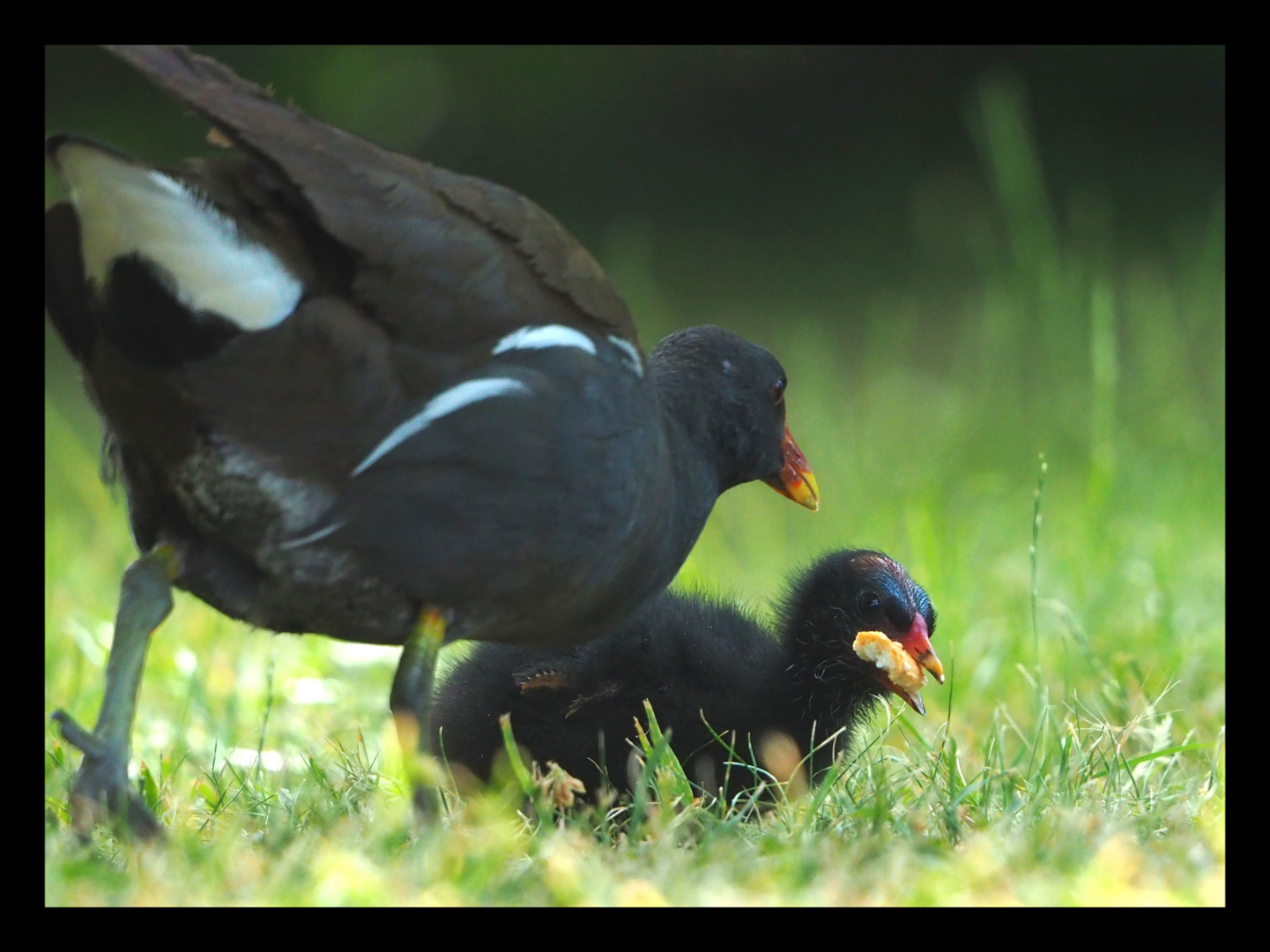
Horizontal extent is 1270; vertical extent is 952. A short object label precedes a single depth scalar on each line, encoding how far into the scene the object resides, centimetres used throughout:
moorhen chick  618
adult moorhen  473
